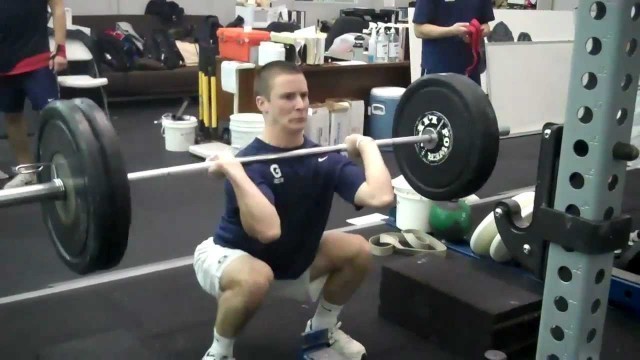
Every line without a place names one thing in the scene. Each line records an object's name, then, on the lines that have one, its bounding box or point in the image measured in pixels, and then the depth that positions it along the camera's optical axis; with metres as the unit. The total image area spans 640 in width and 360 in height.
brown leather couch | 6.23
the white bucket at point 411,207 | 3.36
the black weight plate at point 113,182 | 1.53
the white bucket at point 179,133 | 4.91
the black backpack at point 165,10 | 7.00
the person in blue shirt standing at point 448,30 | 3.74
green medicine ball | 3.23
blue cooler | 5.21
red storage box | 4.80
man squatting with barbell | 2.04
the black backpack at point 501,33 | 6.25
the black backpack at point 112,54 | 6.18
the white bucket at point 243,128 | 4.55
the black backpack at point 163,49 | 6.52
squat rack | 1.47
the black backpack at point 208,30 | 6.92
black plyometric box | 2.35
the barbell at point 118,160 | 1.54
